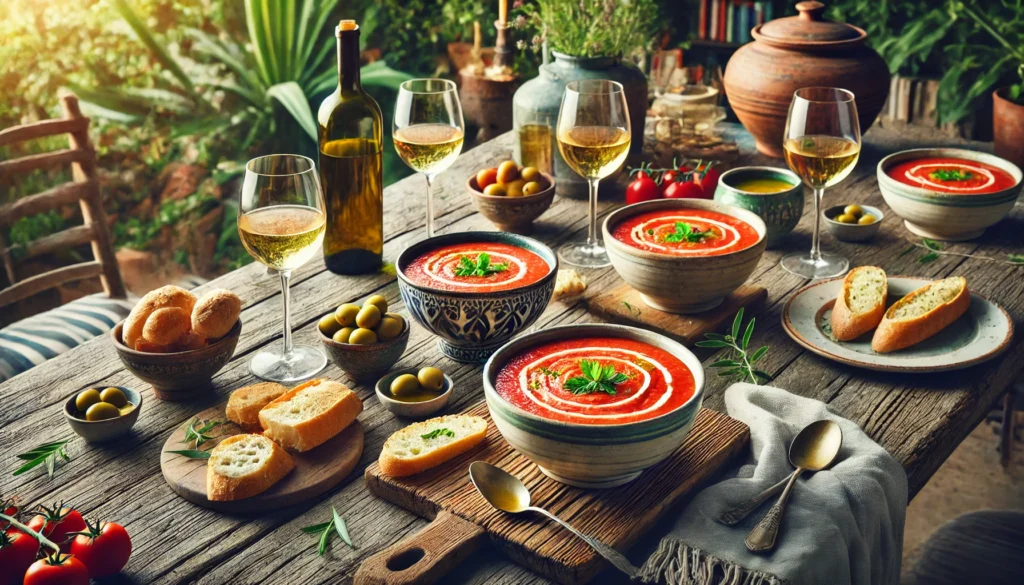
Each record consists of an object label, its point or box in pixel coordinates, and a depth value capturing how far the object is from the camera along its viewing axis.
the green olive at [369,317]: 1.58
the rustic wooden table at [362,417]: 1.22
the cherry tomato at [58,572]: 1.08
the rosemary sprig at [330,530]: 1.22
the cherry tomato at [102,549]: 1.15
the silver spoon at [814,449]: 1.31
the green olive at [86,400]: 1.46
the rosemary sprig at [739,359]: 1.60
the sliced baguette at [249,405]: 1.45
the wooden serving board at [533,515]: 1.16
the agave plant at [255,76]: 4.64
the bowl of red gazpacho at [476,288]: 1.56
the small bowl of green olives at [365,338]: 1.56
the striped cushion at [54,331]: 2.35
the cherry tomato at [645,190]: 2.20
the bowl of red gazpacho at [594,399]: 1.19
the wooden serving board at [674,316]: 1.73
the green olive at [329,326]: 1.62
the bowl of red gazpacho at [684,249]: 1.69
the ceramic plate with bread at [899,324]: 1.63
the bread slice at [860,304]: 1.68
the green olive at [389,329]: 1.58
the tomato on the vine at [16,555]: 1.12
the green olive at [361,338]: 1.57
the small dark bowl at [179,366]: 1.48
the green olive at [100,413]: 1.44
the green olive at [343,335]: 1.58
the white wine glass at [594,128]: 1.86
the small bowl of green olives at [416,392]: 1.49
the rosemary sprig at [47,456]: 1.37
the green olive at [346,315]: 1.61
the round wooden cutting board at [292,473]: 1.30
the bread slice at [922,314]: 1.64
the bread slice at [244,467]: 1.29
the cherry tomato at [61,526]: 1.18
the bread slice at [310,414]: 1.38
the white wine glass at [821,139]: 1.85
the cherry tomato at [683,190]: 2.16
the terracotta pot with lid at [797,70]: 2.45
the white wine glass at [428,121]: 1.93
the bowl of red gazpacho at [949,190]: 2.04
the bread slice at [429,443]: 1.31
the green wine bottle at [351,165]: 1.84
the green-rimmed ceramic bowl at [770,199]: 2.03
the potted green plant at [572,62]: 2.29
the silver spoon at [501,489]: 1.25
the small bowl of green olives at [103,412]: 1.42
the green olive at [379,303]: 1.60
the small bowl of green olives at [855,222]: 2.12
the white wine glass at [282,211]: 1.49
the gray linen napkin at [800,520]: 1.19
